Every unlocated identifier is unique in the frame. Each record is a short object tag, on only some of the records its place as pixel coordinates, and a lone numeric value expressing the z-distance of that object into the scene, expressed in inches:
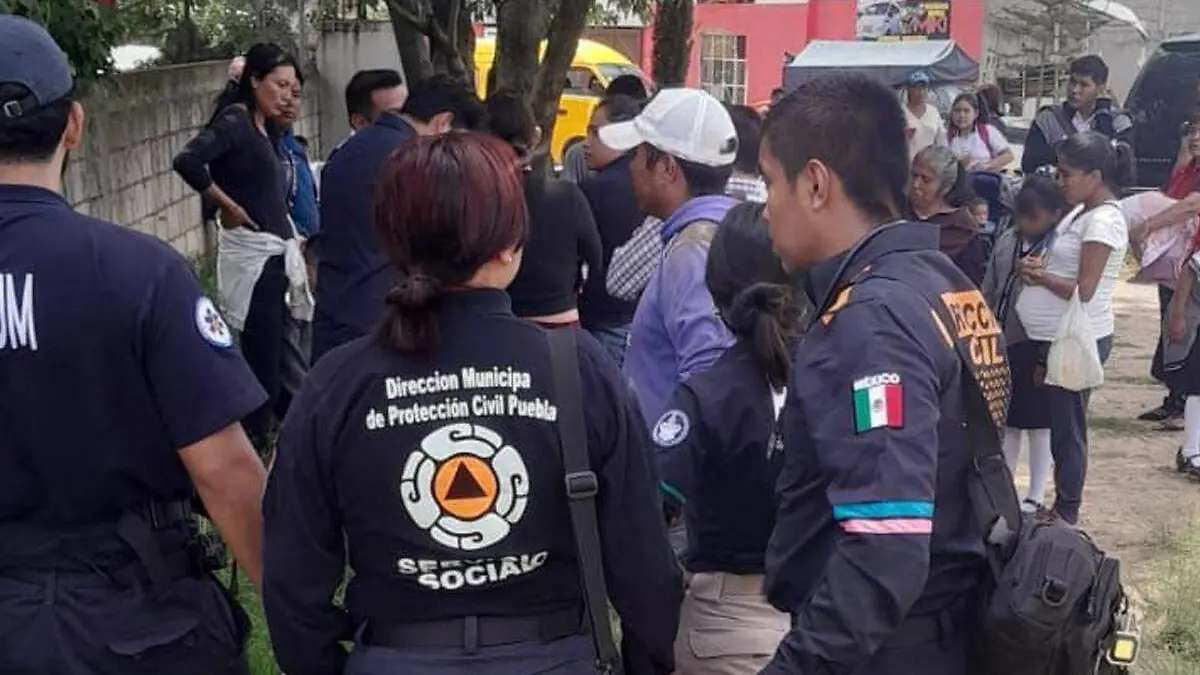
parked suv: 544.7
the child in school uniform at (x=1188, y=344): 263.1
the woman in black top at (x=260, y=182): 213.9
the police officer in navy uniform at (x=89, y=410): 86.0
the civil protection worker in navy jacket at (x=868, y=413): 75.5
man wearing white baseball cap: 125.9
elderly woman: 217.5
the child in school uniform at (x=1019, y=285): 216.1
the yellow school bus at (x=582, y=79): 683.4
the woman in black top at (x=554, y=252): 179.8
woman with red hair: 79.4
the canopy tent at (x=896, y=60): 659.4
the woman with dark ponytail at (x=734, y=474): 101.9
